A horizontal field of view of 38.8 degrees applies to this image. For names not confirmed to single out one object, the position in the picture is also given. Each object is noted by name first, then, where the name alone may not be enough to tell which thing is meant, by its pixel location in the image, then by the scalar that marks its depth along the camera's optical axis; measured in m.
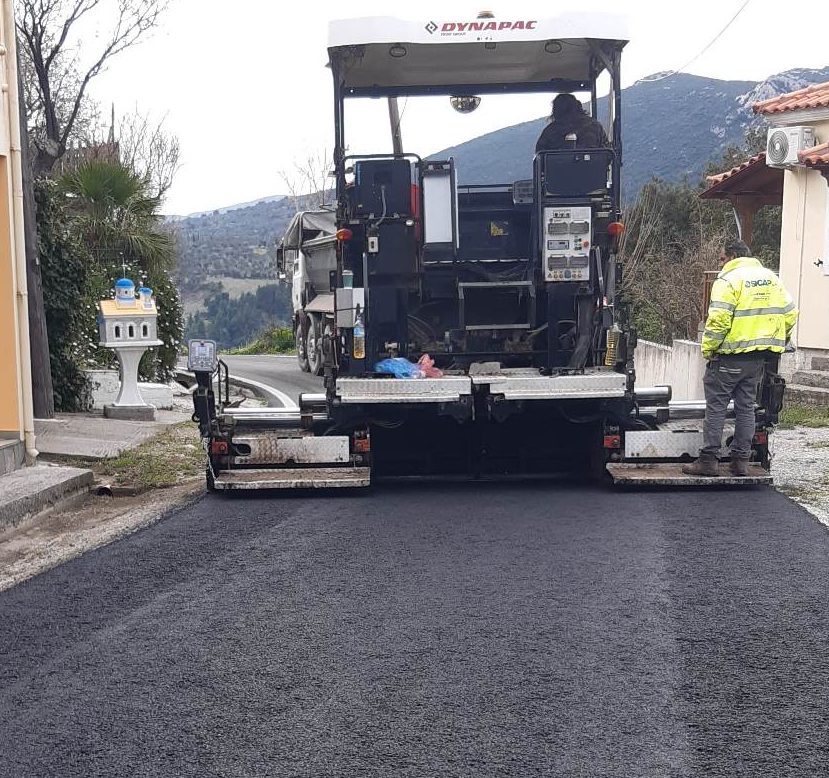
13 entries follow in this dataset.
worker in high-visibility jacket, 8.00
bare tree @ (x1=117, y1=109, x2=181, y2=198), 37.63
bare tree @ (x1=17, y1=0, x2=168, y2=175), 20.34
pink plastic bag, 7.96
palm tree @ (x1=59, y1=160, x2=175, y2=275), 15.58
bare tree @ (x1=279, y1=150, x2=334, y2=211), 40.78
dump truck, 21.06
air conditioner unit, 15.58
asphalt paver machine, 7.87
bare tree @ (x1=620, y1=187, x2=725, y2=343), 21.72
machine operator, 8.46
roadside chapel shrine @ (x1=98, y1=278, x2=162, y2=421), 12.88
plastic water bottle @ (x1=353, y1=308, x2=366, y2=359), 7.99
